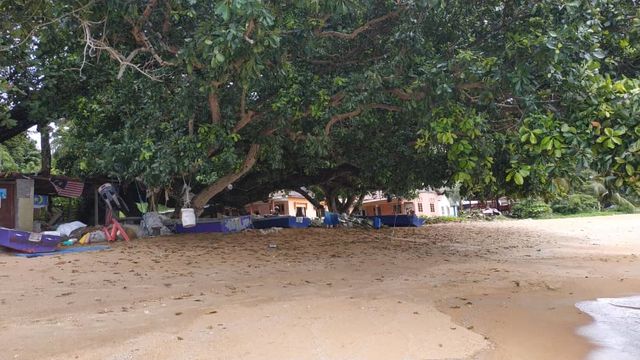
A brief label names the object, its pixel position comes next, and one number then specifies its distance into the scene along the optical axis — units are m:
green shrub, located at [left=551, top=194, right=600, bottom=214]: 38.94
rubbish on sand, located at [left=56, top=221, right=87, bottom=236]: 13.13
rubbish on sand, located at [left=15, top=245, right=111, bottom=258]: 10.73
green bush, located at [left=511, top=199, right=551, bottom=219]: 38.19
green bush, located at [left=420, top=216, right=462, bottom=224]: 31.88
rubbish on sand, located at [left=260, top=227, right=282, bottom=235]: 15.29
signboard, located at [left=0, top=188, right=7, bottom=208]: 13.06
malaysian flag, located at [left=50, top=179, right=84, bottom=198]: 14.38
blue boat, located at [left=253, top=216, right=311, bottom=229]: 18.50
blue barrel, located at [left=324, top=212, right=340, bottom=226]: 20.30
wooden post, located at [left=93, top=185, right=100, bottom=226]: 15.81
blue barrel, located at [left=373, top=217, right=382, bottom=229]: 23.21
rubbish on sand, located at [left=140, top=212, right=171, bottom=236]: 13.55
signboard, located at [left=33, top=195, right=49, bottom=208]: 14.86
